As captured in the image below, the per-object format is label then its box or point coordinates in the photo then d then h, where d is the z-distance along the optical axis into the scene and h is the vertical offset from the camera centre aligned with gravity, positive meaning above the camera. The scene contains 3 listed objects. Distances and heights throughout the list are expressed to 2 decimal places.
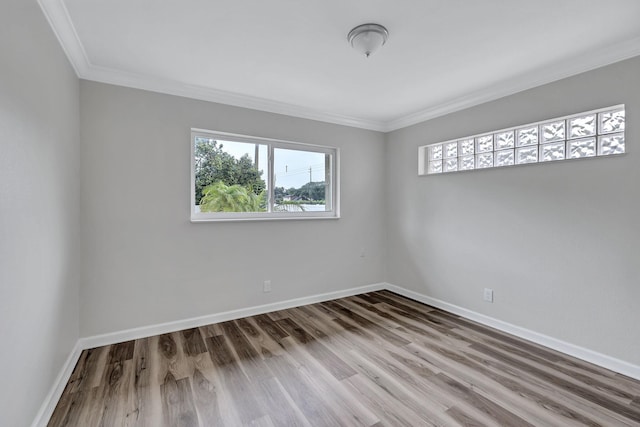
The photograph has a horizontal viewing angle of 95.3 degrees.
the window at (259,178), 3.02 +0.34
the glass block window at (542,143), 2.25 +0.61
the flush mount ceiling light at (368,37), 1.90 +1.14
